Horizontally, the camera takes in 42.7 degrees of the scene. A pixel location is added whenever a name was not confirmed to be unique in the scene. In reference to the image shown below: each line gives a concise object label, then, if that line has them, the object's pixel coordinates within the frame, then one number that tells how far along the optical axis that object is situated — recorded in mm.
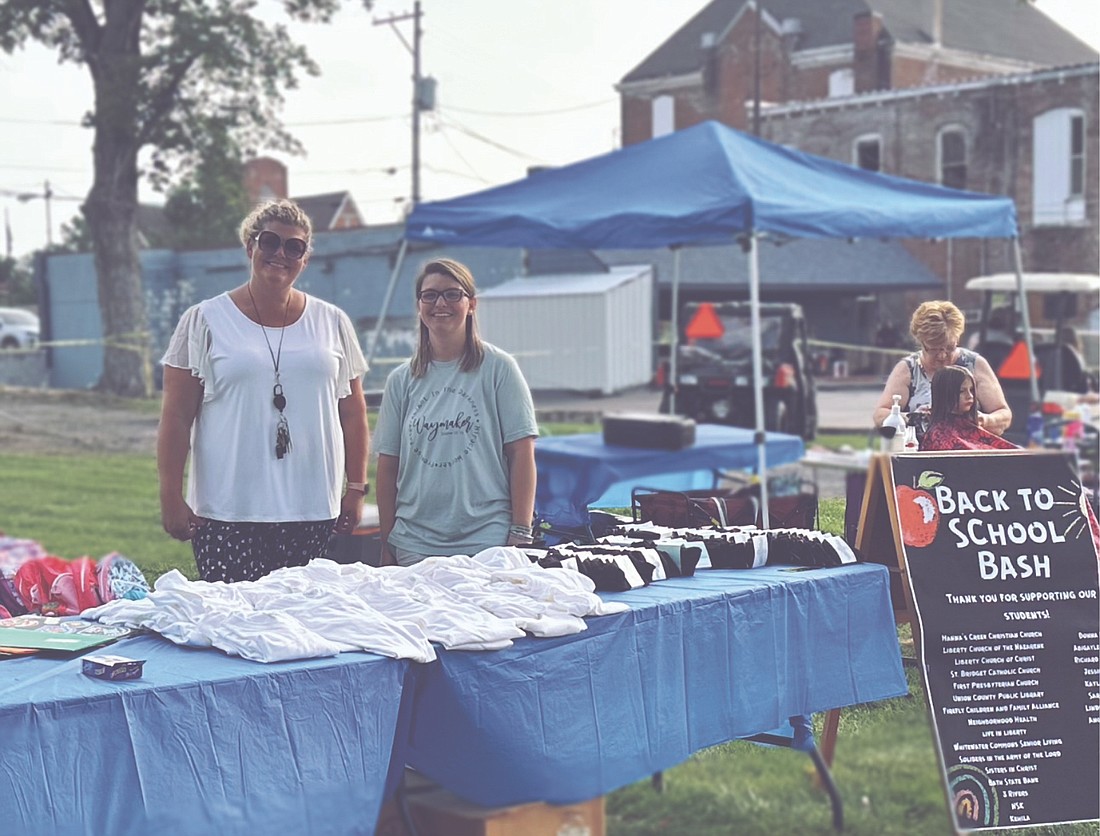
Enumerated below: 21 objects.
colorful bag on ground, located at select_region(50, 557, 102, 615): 3285
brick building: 32094
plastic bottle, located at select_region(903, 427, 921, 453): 3773
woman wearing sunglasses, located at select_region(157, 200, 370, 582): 3566
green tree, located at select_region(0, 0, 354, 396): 22688
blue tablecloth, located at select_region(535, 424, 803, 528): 6957
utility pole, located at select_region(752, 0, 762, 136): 33406
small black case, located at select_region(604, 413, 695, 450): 7340
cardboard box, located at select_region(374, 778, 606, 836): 2805
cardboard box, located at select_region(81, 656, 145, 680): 2473
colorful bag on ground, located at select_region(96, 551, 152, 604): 3334
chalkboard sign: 3455
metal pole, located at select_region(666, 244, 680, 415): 11438
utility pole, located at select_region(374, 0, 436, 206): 33375
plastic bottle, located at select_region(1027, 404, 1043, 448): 8664
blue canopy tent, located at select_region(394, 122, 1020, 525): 7691
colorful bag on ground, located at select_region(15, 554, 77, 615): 3283
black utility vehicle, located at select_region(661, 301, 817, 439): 14750
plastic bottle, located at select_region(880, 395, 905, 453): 3775
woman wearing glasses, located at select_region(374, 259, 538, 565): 3594
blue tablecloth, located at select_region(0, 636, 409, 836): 2338
